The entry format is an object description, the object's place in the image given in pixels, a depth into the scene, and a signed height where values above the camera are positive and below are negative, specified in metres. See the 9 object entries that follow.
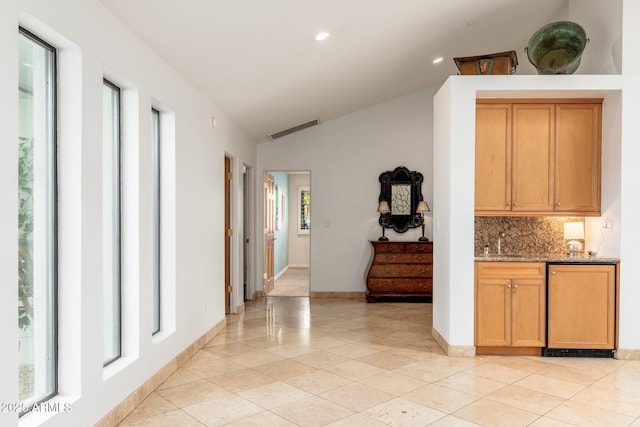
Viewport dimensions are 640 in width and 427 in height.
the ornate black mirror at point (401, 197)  7.54 +0.20
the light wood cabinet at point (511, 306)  4.34 -0.86
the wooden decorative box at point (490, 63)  4.39 +1.33
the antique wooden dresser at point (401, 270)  7.18 -0.89
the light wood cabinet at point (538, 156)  4.55 +0.51
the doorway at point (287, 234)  8.20 -0.54
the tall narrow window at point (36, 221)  2.28 -0.05
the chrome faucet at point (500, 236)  5.01 -0.27
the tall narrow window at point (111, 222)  3.06 -0.08
